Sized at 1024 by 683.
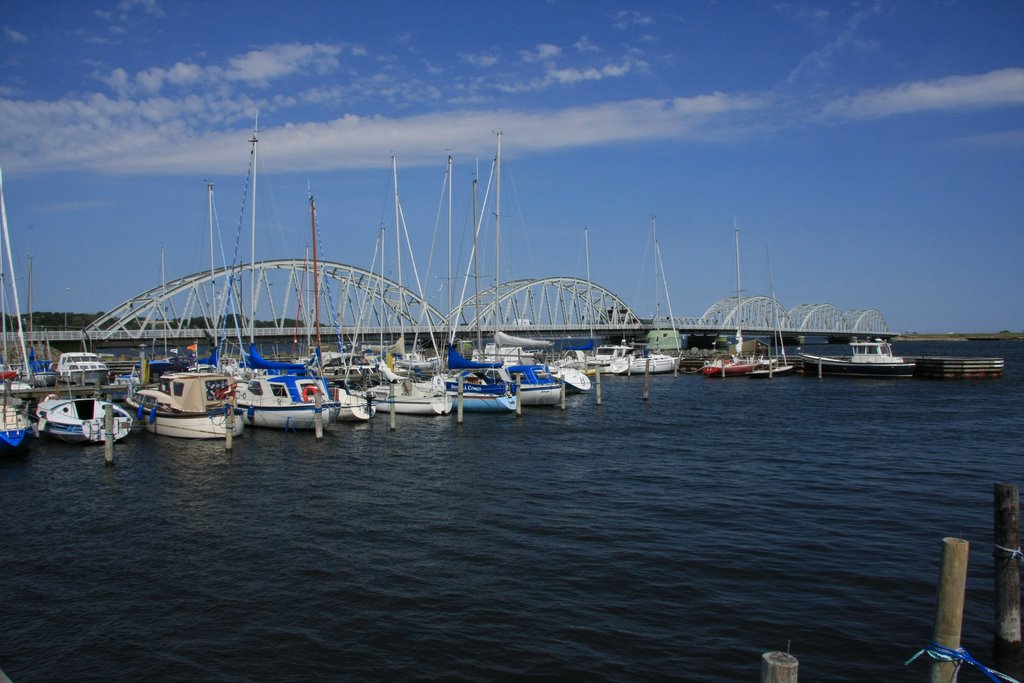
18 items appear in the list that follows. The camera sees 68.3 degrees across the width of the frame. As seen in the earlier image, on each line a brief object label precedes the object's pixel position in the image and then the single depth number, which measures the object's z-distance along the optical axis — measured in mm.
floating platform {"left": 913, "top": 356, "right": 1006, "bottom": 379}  73125
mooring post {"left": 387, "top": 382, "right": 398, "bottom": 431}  37375
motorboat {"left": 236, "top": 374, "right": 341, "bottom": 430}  36562
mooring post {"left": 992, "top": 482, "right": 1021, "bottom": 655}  11029
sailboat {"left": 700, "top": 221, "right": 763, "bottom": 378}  79438
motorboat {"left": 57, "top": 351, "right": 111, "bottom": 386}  57031
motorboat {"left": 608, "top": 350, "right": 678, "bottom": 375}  86688
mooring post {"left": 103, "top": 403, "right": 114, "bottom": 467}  28719
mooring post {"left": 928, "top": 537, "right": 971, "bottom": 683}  9711
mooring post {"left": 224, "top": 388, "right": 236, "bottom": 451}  31594
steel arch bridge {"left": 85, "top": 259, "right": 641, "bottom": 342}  105625
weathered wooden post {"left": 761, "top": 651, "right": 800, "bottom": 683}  7613
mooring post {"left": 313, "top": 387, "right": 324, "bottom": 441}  34438
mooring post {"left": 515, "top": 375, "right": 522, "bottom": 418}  43325
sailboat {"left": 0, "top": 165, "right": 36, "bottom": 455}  30469
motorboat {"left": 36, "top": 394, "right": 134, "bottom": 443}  33812
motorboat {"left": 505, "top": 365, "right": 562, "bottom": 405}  47875
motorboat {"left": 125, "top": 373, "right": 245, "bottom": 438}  34625
